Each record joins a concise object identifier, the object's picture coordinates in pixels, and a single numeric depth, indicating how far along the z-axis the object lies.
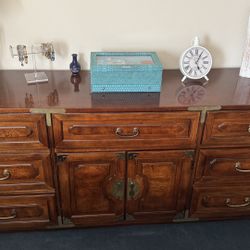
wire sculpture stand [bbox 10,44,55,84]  1.61
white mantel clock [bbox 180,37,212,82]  1.64
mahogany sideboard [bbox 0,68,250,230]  1.44
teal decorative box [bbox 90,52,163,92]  1.51
